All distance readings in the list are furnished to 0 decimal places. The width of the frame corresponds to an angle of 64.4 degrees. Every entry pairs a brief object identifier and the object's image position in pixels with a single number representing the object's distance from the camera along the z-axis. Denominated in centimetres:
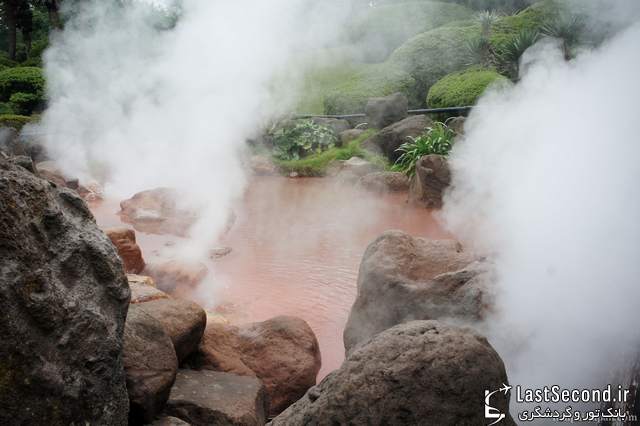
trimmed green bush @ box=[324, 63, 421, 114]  1617
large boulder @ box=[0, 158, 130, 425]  215
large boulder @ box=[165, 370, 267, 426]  312
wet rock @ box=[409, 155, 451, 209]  903
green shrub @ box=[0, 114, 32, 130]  1550
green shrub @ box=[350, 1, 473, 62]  2025
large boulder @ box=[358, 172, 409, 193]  1057
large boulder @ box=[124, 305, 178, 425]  289
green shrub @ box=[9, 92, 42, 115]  1870
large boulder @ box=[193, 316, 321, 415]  397
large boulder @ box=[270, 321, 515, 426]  218
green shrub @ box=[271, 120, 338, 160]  1466
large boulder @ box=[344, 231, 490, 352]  339
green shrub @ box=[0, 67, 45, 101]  1945
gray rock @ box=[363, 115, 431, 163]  1240
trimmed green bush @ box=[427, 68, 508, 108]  1327
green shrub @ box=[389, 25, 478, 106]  1622
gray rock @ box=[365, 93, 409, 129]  1376
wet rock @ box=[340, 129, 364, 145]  1414
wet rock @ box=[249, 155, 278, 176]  1365
